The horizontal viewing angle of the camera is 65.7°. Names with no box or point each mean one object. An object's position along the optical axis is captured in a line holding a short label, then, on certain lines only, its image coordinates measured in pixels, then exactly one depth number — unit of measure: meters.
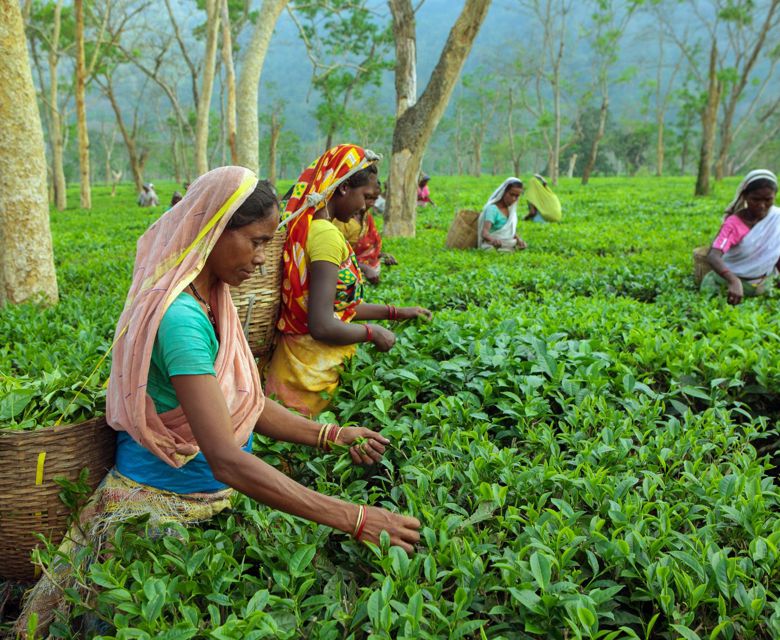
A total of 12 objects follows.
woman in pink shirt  5.21
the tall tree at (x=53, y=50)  19.48
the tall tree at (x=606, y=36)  31.50
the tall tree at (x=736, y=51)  22.81
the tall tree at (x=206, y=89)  13.00
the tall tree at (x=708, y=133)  16.20
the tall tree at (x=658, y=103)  34.59
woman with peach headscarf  1.74
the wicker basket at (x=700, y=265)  5.67
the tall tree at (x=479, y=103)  47.97
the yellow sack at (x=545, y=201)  11.86
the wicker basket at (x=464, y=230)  8.90
